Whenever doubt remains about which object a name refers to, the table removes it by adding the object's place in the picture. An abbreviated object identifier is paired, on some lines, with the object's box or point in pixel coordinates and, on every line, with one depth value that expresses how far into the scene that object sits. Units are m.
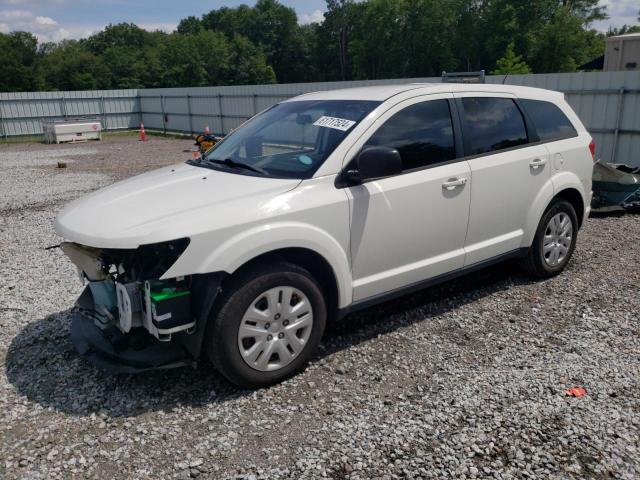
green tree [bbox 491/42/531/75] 26.69
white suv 3.33
